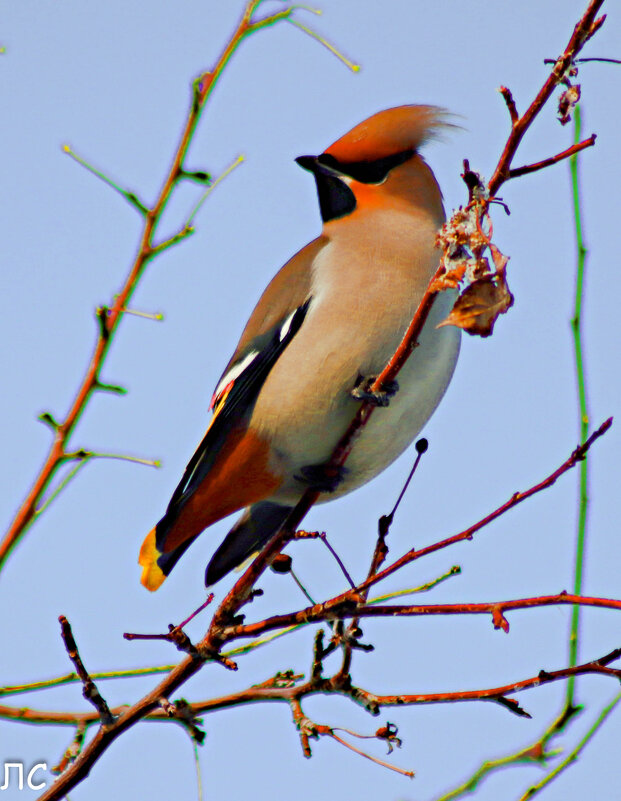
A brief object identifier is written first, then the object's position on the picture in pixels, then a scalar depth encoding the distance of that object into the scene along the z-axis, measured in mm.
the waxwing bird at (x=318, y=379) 5863
